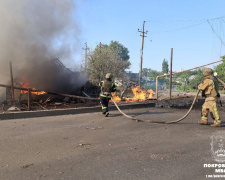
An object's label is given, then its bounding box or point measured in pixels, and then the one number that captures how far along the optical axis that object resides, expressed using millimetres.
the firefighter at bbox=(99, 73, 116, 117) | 7525
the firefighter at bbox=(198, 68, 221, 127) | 5908
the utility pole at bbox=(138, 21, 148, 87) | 28438
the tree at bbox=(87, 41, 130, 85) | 18188
